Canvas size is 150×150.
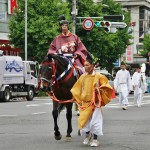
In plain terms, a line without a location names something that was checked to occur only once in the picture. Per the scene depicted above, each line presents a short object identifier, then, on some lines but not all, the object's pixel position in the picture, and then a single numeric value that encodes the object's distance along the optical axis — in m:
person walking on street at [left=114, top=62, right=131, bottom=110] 25.59
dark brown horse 11.97
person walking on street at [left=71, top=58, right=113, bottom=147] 11.34
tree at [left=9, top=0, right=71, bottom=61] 47.28
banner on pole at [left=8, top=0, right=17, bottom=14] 51.99
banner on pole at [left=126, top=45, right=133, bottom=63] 74.29
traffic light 38.28
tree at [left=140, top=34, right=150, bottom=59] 84.39
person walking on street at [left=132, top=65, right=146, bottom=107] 30.25
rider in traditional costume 12.88
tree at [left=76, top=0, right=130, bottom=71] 52.72
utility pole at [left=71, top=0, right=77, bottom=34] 40.16
